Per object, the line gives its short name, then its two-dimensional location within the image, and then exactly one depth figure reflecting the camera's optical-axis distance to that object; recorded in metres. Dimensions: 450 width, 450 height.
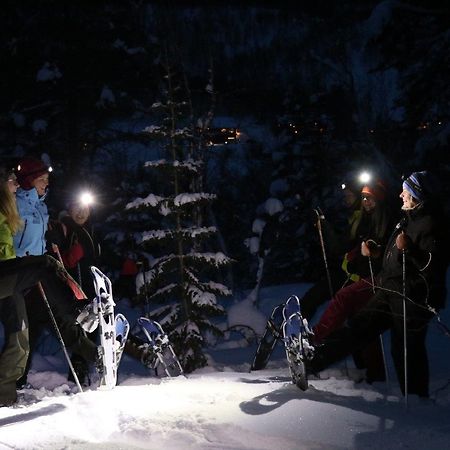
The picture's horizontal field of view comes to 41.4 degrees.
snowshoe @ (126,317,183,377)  6.44
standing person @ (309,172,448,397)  5.05
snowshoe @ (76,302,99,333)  4.81
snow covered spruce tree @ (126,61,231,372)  8.96
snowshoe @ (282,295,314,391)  4.99
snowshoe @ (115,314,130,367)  5.23
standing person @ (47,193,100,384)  6.86
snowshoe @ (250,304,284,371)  7.01
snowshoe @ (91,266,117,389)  4.95
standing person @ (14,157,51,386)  5.58
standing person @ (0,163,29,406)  4.79
